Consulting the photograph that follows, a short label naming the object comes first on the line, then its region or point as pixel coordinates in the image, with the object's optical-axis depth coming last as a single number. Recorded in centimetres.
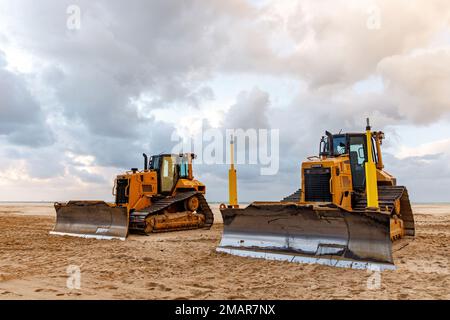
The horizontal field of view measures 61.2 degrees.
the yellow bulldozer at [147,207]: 1393
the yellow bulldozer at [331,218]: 744
